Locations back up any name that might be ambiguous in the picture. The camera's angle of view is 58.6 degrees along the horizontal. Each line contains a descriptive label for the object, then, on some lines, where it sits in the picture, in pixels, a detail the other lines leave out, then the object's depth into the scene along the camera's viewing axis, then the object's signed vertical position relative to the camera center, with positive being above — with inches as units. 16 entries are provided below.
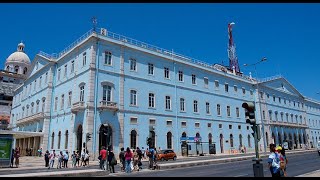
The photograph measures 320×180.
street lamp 393.7 -41.5
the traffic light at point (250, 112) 420.8 +37.5
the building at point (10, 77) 2958.9 +691.5
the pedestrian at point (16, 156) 1011.3 -55.1
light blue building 1300.4 +211.6
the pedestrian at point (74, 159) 1014.9 -67.3
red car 1255.8 -71.0
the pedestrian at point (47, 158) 1031.4 -64.9
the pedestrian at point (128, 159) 785.6 -53.8
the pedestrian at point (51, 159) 991.4 -64.2
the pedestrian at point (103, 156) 842.8 -48.0
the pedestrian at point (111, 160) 778.2 -55.2
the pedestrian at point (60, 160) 990.4 -68.0
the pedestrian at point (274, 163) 391.2 -35.1
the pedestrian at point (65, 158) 988.5 -63.0
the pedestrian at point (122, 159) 834.6 -58.5
